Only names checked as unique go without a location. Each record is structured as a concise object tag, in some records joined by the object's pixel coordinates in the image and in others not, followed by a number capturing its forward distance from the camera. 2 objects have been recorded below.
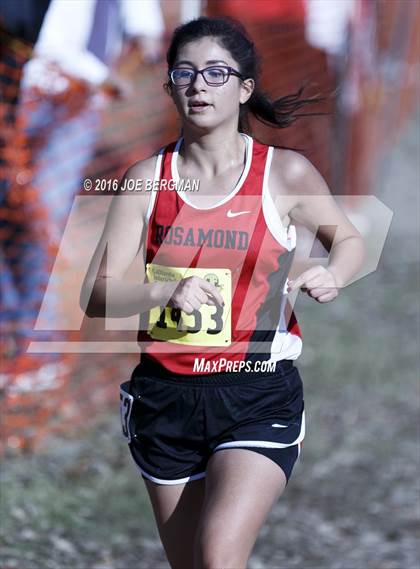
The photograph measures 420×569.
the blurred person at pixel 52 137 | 11.34
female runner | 5.58
